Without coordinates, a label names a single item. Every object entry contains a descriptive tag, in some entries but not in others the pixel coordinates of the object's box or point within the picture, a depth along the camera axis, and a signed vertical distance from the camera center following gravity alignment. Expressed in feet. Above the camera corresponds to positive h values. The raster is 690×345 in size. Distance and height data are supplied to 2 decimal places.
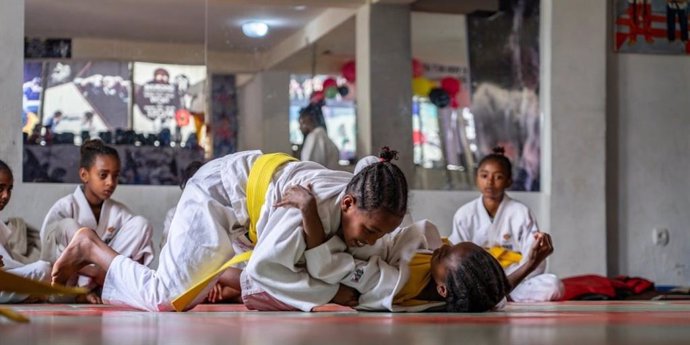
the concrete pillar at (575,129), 28.50 +1.50
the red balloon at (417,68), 28.37 +3.02
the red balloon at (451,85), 28.73 +2.63
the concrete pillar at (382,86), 27.86 +2.54
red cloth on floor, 24.52 -2.19
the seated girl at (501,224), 22.38 -0.74
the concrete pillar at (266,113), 26.81 +1.82
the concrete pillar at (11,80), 24.56 +2.38
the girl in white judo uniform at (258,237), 12.44 -0.56
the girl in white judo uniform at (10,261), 18.99 -1.28
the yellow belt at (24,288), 7.95 -0.70
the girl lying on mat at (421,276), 12.92 -1.02
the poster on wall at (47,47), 25.02 +3.14
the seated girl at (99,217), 21.04 -0.53
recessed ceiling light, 26.78 +3.79
